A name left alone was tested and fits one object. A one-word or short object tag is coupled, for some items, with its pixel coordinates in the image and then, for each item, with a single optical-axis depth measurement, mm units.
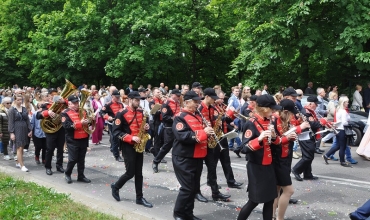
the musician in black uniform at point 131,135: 7395
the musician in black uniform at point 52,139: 9953
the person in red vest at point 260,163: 5445
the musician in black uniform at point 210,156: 7621
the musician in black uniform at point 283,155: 5991
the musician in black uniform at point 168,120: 10156
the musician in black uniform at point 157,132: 11781
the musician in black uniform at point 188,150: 6191
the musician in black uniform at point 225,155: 8125
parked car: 13688
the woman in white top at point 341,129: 10828
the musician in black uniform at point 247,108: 10057
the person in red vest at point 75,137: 9047
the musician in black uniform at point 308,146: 8906
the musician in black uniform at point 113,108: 11414
